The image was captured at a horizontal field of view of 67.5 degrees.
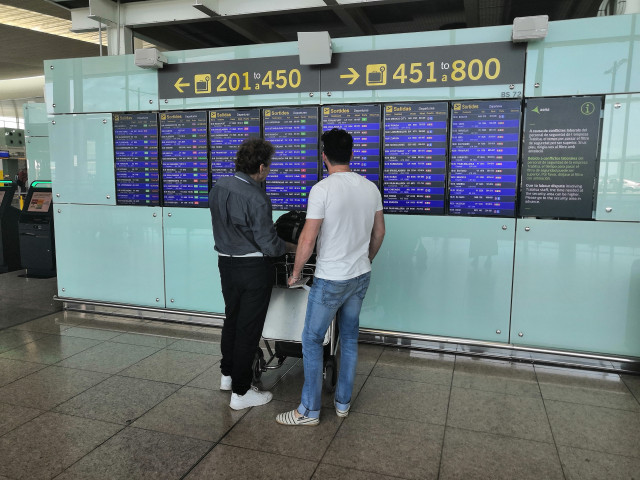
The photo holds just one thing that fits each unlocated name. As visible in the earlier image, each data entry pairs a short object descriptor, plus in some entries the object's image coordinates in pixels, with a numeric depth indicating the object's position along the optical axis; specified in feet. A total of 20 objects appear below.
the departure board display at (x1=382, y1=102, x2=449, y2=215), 12.45
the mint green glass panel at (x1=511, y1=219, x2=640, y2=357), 11.48
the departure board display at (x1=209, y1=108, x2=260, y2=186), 13.97
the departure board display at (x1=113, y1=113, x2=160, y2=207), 14.94
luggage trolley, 10.24
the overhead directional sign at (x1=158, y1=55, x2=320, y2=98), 13.33
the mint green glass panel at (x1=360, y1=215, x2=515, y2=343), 12.26
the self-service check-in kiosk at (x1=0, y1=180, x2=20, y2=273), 23.44
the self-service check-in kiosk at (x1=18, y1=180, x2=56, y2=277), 21.71
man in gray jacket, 9.08
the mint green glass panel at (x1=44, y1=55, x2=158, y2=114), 14.83
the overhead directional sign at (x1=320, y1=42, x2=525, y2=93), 11.73
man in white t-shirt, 8.37
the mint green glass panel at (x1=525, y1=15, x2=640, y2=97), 10.93
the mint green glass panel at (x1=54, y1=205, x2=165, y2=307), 15.31
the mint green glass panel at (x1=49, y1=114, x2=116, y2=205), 15.52
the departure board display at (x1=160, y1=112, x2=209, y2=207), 14.49
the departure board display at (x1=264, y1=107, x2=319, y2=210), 13.47
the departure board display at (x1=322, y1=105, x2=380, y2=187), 12.89
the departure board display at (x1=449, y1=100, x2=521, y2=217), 11.91
